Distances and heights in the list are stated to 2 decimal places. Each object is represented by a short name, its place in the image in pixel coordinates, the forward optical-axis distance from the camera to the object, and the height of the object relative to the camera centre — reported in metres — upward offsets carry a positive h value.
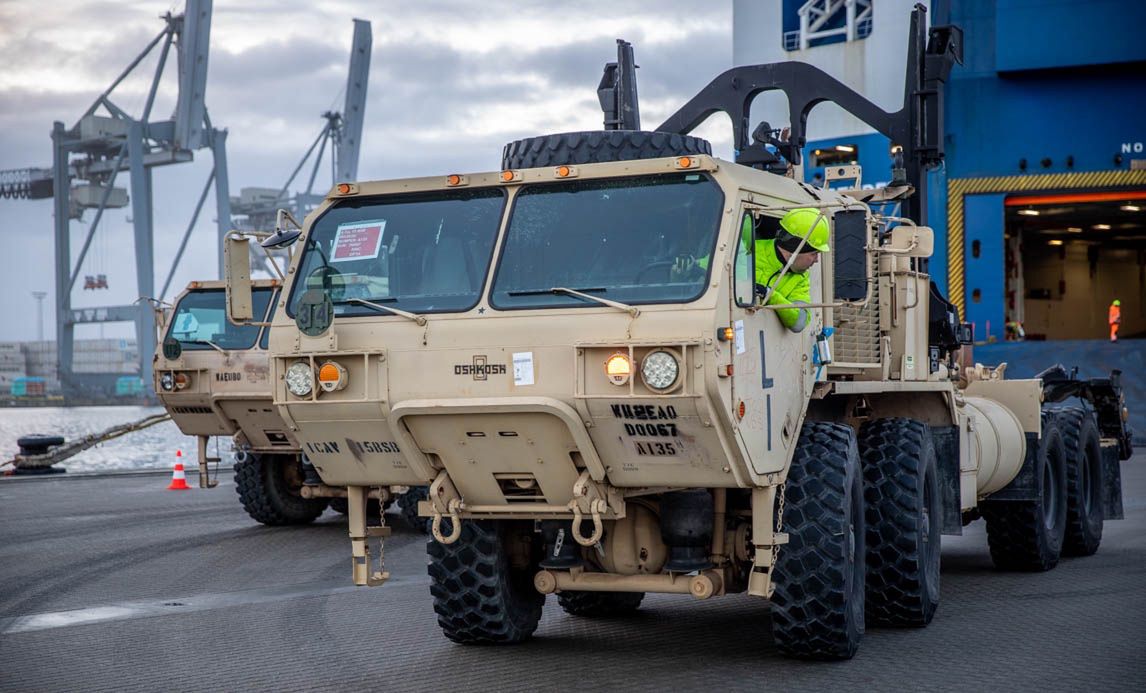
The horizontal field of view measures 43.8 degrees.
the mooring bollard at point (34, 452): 24.48 -1.75
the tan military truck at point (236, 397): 15.07 -0.52
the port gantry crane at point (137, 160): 82.75 +12.16
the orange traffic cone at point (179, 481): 21.36 -1.99
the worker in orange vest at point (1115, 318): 34.08 +0.21
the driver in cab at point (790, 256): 6.96 +0.38
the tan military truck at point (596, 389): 6.73 -0.24
